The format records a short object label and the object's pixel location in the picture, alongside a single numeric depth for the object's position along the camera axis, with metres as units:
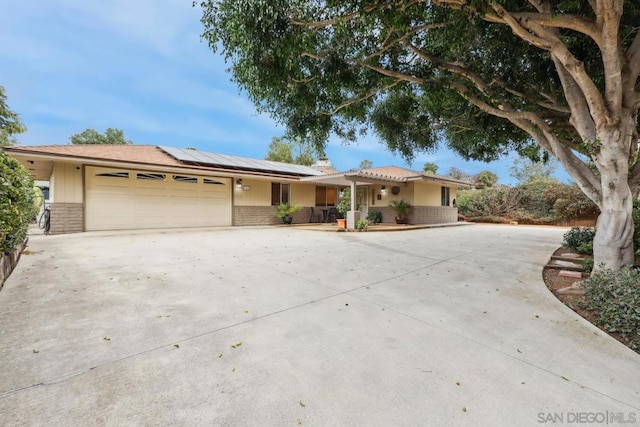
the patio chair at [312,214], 16.78
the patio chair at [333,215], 17.58
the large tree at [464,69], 3.65
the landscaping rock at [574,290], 3.97
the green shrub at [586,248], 6.30
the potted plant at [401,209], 15.84
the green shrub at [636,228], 4.80
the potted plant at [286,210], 15.09
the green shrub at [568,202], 16.69
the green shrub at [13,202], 3.82
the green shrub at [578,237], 7.00
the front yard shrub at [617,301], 2.75
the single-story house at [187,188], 9.66
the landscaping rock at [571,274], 4.79
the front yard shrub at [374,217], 16.77
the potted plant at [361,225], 12.47
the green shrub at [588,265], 4.84
